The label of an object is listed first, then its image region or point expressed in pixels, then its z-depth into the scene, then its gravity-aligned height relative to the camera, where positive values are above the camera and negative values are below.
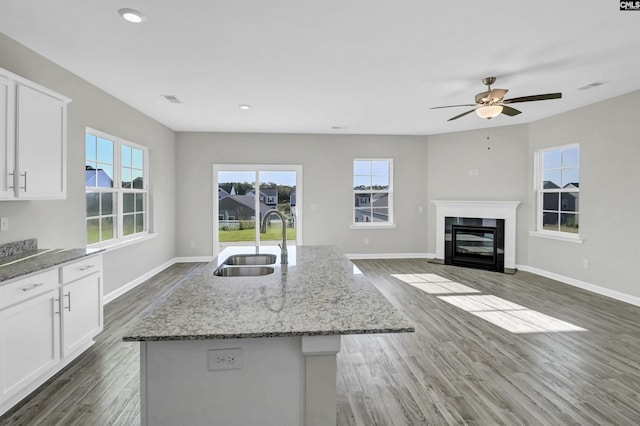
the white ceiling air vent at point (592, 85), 3.85 +1.49
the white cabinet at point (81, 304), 2.48 -0.78
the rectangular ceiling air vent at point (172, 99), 4.36 +1.46
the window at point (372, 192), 7.11 +0.37
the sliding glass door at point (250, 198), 6.80 +0.21
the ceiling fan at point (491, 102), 3.61 +1.19
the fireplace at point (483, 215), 6.07 -0.09
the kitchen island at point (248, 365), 1.23 -0.60
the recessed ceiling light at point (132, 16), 2.36 +1.39
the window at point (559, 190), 5.18 +0.34
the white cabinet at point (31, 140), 2.33 +0.51
